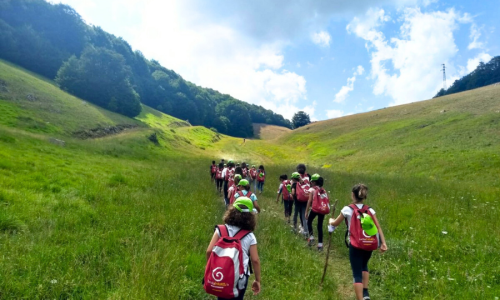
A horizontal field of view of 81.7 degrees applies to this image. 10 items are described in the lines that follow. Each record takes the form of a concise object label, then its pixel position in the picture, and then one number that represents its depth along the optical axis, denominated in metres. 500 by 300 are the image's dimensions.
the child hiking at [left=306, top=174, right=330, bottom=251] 7.65
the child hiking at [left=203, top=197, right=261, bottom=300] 3.21
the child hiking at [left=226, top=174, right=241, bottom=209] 7.83
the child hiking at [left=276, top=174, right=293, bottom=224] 10.61
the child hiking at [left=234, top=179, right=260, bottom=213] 6.56
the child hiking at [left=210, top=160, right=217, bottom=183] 18.31
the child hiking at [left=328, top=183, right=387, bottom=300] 4.68
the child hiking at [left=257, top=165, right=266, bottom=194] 16.64
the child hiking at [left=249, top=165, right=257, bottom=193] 17.28
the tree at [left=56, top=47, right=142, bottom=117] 54.09
